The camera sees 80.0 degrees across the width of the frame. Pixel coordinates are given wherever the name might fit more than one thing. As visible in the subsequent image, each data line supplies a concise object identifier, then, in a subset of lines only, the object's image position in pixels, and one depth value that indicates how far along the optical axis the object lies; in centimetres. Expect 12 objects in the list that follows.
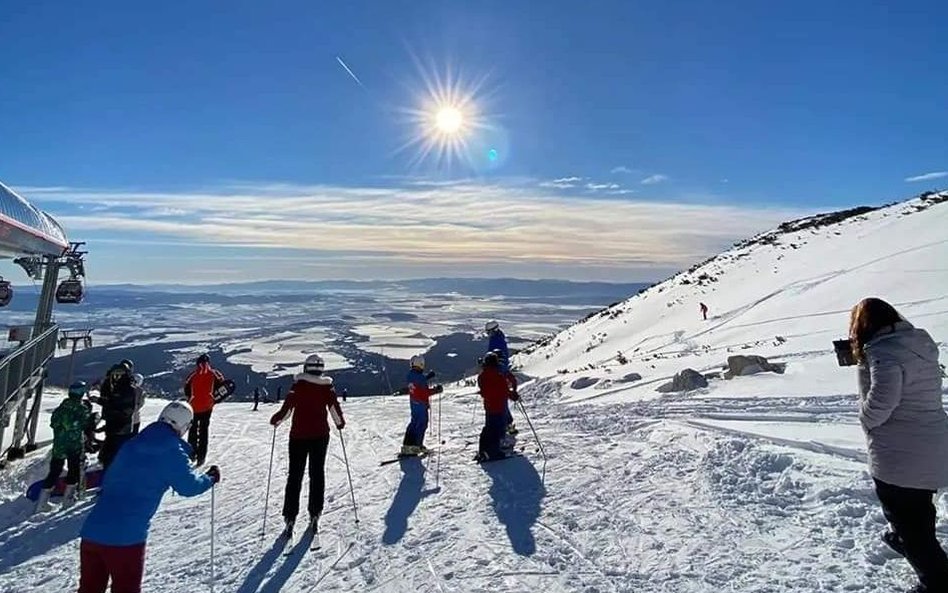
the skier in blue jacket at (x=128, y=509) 399
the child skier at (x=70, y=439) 870
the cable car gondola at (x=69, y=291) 1636
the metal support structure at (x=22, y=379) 1158
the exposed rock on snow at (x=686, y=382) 1389
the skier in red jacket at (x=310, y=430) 671
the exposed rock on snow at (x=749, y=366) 1406
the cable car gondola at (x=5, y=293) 1528
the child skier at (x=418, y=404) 1009
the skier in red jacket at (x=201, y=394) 1045
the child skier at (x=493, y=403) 941
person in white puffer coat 373
